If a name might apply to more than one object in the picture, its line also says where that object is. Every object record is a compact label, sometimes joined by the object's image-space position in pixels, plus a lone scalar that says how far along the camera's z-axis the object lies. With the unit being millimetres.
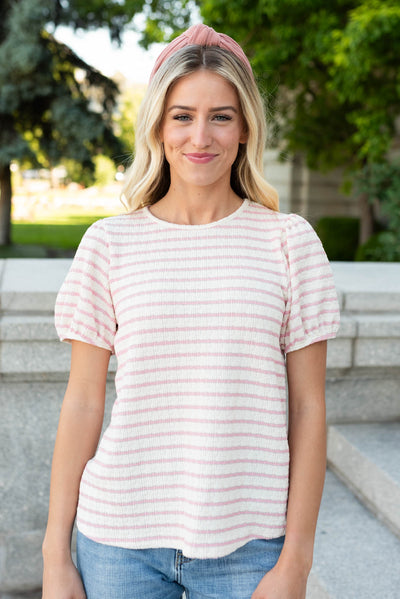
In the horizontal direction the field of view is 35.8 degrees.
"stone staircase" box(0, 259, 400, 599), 2691
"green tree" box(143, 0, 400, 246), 7645
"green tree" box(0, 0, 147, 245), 14797
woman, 1398
